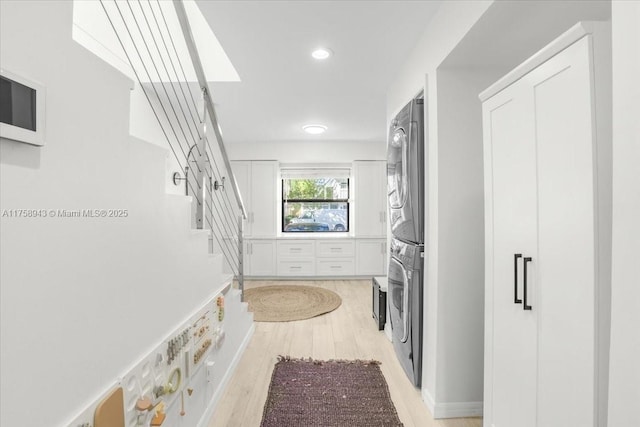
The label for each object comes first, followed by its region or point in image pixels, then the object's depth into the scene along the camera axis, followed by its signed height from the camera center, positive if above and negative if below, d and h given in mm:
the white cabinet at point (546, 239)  858 -87
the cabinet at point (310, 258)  5246 -772
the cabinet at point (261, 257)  5230 -754
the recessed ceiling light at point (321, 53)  2258 +1219
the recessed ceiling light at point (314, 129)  4366 +1252
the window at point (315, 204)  5629 +176
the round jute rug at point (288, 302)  3512 -1168
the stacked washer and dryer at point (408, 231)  1981 -126
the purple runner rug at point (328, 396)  1771 -1202
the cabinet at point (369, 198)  5324 +273
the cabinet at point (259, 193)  5316 +358
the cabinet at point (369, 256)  5281 -741
